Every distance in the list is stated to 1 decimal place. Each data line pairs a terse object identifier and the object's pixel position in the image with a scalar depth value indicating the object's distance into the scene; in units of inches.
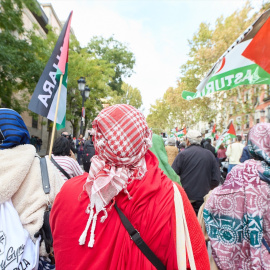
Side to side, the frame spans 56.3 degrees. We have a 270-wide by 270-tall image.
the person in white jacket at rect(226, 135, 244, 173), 347.3
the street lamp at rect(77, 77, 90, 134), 529.3
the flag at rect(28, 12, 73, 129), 134.8
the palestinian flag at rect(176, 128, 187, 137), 797.9
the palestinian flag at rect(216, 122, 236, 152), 463.5
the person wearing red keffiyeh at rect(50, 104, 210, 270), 50.6
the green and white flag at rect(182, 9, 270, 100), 118.5
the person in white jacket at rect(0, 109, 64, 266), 78.9
